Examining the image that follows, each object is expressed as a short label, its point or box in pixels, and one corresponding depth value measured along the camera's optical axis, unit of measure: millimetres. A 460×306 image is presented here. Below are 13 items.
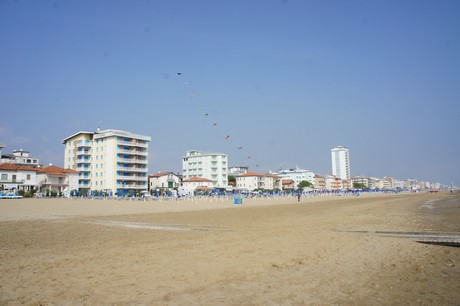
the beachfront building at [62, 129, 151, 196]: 80375
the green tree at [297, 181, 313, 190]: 156775
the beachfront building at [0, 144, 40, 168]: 92688
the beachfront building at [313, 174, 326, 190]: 192875
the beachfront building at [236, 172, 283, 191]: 136125
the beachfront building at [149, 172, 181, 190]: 113988
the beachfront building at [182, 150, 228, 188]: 121625
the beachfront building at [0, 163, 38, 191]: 66250
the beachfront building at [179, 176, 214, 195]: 107312
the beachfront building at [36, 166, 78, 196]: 71562
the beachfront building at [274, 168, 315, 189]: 190375
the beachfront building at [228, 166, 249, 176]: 158575
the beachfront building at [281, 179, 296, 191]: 166875
